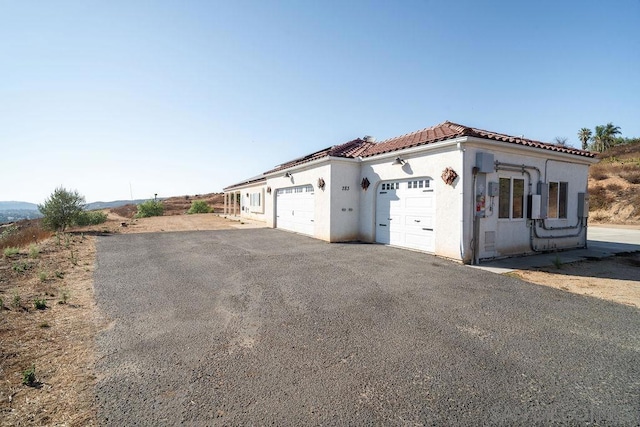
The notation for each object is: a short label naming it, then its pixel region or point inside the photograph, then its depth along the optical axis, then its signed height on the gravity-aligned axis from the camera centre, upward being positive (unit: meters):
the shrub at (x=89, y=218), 18.54 -0.90
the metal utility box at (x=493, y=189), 9.03 +0.46
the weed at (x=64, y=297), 5.44 -1.75
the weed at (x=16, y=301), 5.10 -1.68
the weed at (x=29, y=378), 3.01 -1.77
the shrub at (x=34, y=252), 9.27 -1.53
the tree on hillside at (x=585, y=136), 55.28 +12.69
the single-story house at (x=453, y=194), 8.84 +0.37
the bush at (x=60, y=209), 16.88 -0.24
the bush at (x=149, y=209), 34.59 -0.51
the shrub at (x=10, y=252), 9.37 -1.49
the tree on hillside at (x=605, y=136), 51.31 +11.74
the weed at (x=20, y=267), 7.46 -1.59
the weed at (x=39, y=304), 5.09 -1.70
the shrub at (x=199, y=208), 37.75 -0.43
